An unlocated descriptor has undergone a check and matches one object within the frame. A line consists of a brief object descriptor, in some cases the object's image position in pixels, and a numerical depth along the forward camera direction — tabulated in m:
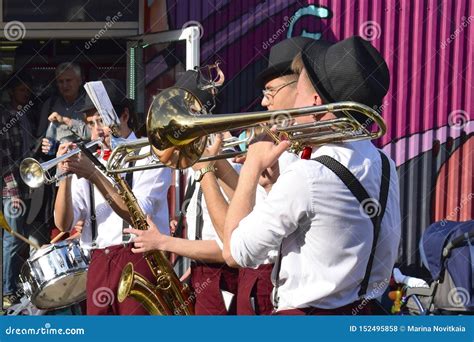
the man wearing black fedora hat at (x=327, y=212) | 5.03
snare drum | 8.70
